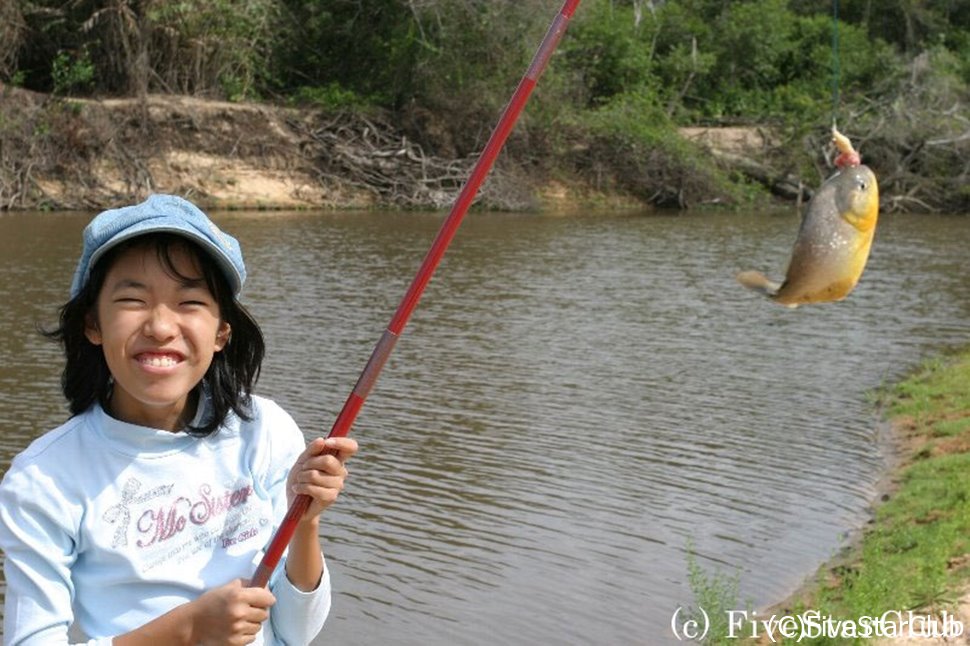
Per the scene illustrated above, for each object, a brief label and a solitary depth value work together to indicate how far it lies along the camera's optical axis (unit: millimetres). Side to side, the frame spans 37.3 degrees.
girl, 2150
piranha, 3098
